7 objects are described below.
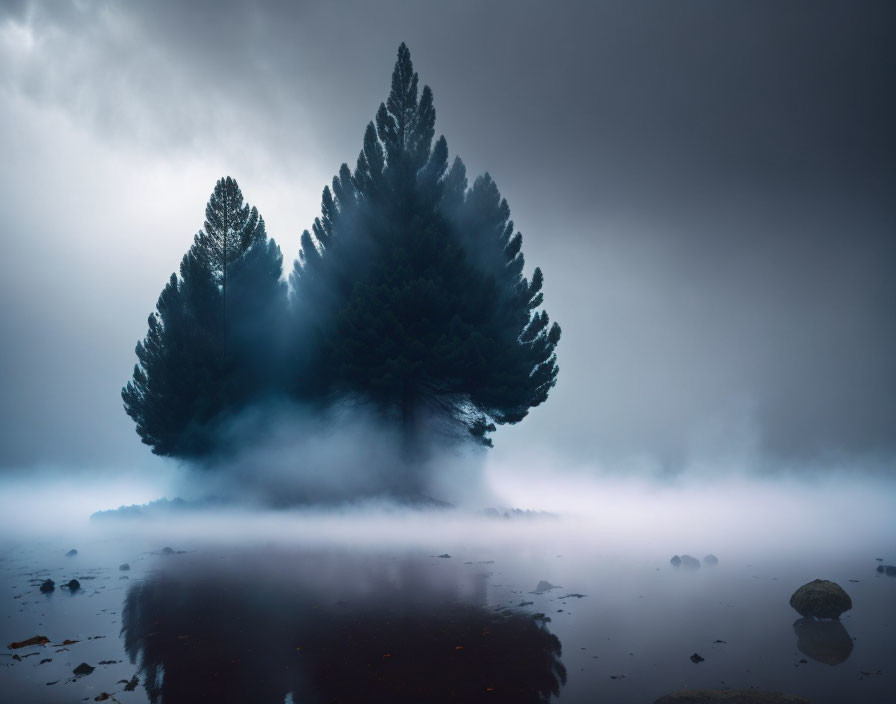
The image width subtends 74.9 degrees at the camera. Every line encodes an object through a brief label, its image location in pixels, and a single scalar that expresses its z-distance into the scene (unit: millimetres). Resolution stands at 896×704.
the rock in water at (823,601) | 9789
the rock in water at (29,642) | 8227
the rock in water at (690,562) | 14917
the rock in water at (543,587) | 11697
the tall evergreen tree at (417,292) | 29203
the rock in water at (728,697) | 6086
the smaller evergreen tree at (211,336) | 33031
